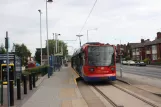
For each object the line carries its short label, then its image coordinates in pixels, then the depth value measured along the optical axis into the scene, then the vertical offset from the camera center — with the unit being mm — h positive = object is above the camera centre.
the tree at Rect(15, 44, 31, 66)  93719 +4074
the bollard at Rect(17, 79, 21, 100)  13173 -1135
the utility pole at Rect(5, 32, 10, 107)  10257 +692
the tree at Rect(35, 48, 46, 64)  113394 +2889
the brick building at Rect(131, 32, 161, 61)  89375 +3713
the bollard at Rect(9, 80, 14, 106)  11469 -1157
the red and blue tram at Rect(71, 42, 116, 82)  21453 +3
